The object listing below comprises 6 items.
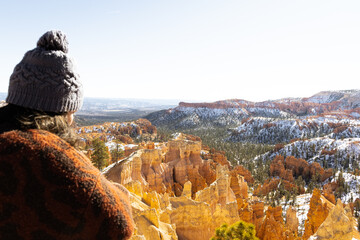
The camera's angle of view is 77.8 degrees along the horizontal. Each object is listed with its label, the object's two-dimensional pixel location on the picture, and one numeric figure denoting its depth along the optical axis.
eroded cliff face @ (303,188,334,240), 17.06
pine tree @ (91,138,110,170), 22.36
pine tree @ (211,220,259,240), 8.53
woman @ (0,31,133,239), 1.48
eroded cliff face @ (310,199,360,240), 10.77
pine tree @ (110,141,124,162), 30.04
